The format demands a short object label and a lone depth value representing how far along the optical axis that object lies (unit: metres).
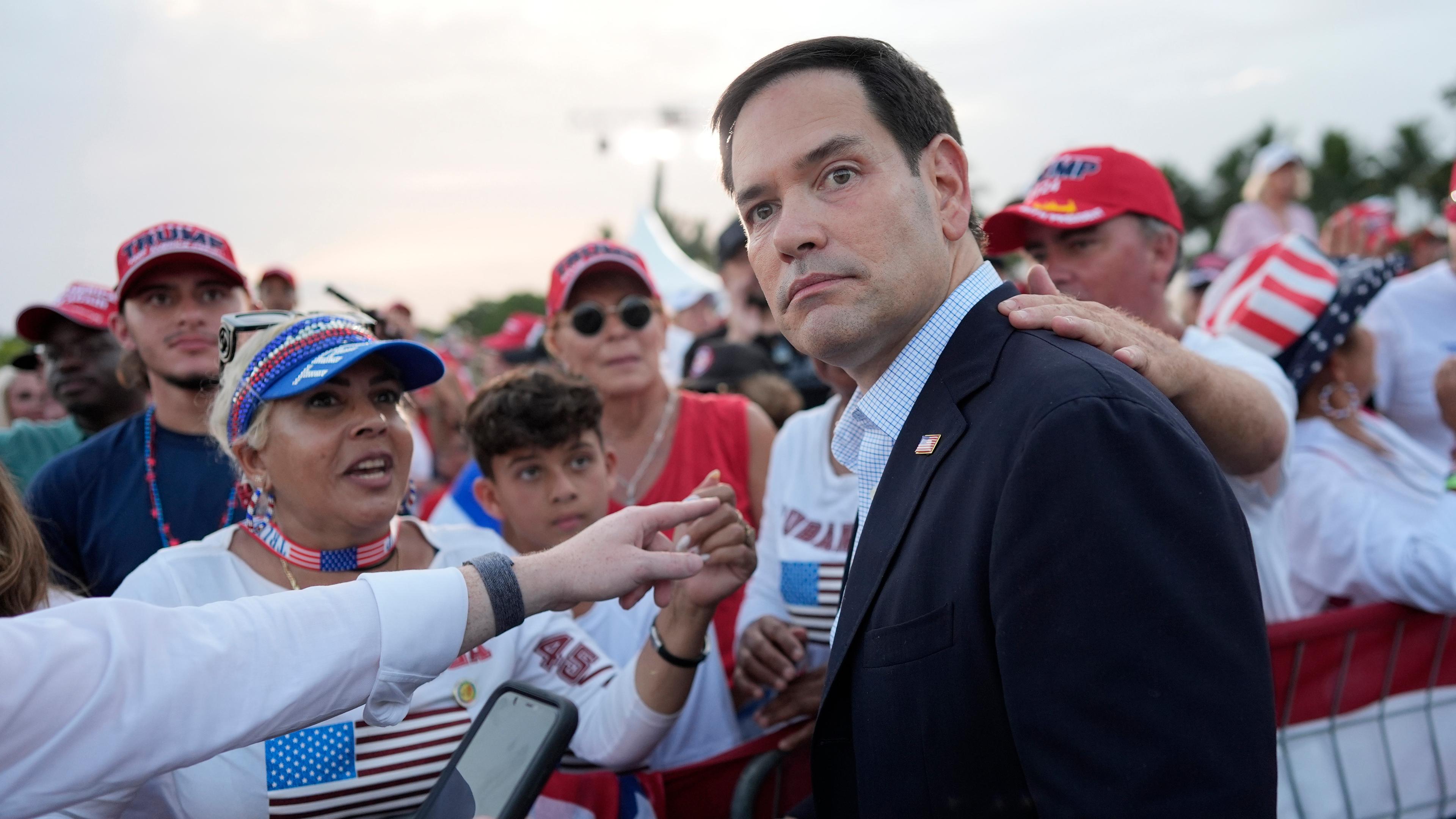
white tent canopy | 11.88
